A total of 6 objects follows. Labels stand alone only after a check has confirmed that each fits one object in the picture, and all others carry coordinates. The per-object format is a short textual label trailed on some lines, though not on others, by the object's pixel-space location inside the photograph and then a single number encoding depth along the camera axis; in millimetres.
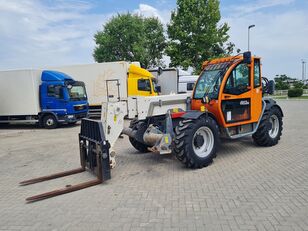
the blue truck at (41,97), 14828
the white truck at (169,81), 18484
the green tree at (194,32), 26547
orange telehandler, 5836
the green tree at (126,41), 38688
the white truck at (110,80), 16875
